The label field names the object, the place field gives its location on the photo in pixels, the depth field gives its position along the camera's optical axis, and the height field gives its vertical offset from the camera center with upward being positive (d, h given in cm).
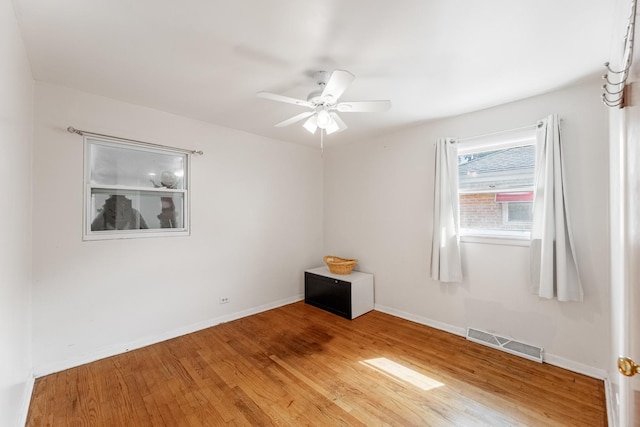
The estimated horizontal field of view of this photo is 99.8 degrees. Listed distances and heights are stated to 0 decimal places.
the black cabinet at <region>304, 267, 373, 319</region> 351 -108
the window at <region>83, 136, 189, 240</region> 254 +23
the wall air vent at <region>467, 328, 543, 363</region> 248 -128
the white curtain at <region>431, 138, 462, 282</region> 296 -5
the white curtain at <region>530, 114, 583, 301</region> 227 -13
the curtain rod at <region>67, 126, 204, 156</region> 237 +73
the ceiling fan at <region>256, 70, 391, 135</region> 178 +85
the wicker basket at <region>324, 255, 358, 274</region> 378 -74
